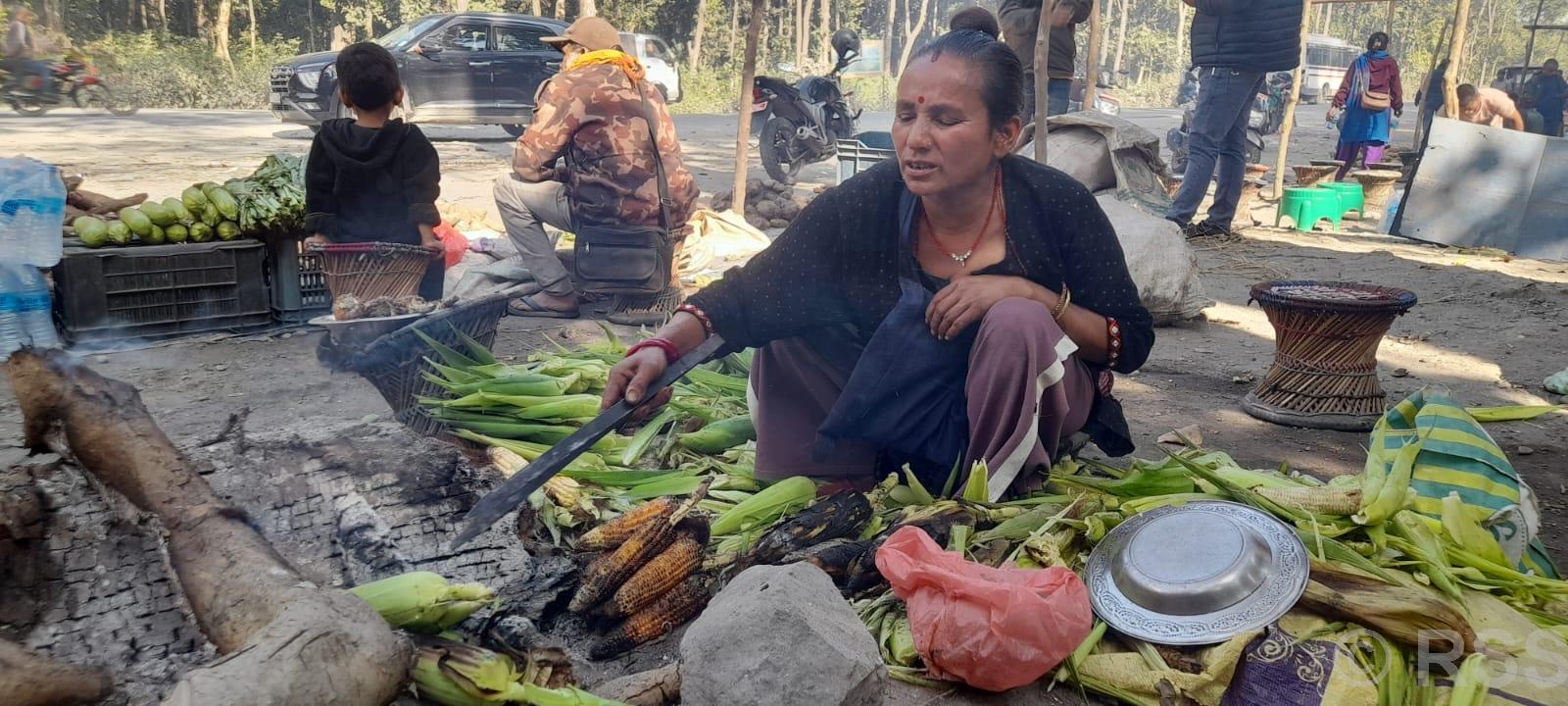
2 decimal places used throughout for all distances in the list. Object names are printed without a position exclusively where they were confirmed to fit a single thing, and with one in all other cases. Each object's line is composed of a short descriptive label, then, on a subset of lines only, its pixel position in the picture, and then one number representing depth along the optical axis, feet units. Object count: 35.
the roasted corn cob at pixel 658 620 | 7.26
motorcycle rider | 56.34
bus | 105.40
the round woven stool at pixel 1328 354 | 12.83
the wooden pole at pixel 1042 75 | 18.21
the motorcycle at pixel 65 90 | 56.34
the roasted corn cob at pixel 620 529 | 8.06
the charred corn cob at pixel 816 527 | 7.99
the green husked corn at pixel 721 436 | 10.72
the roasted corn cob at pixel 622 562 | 7.37
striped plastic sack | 7.77
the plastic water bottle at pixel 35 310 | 13.33
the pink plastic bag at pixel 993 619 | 6.40
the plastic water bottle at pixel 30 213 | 13.12
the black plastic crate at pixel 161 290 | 13.70
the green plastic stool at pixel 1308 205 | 29.76
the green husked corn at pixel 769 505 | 8.72
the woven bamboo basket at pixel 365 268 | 14.15
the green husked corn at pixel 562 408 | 10.94
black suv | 47.55
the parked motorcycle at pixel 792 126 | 37.09
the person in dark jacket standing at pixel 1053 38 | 24.80
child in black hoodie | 15.64
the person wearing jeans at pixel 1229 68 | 23.07
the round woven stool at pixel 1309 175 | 32.94
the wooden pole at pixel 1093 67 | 27.62
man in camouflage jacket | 18.26
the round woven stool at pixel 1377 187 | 32.78
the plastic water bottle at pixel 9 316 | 13.17
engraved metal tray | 6.83
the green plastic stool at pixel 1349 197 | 30.45
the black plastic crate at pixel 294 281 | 14.96
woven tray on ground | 11.02
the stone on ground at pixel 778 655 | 5.53
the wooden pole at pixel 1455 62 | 32.17
